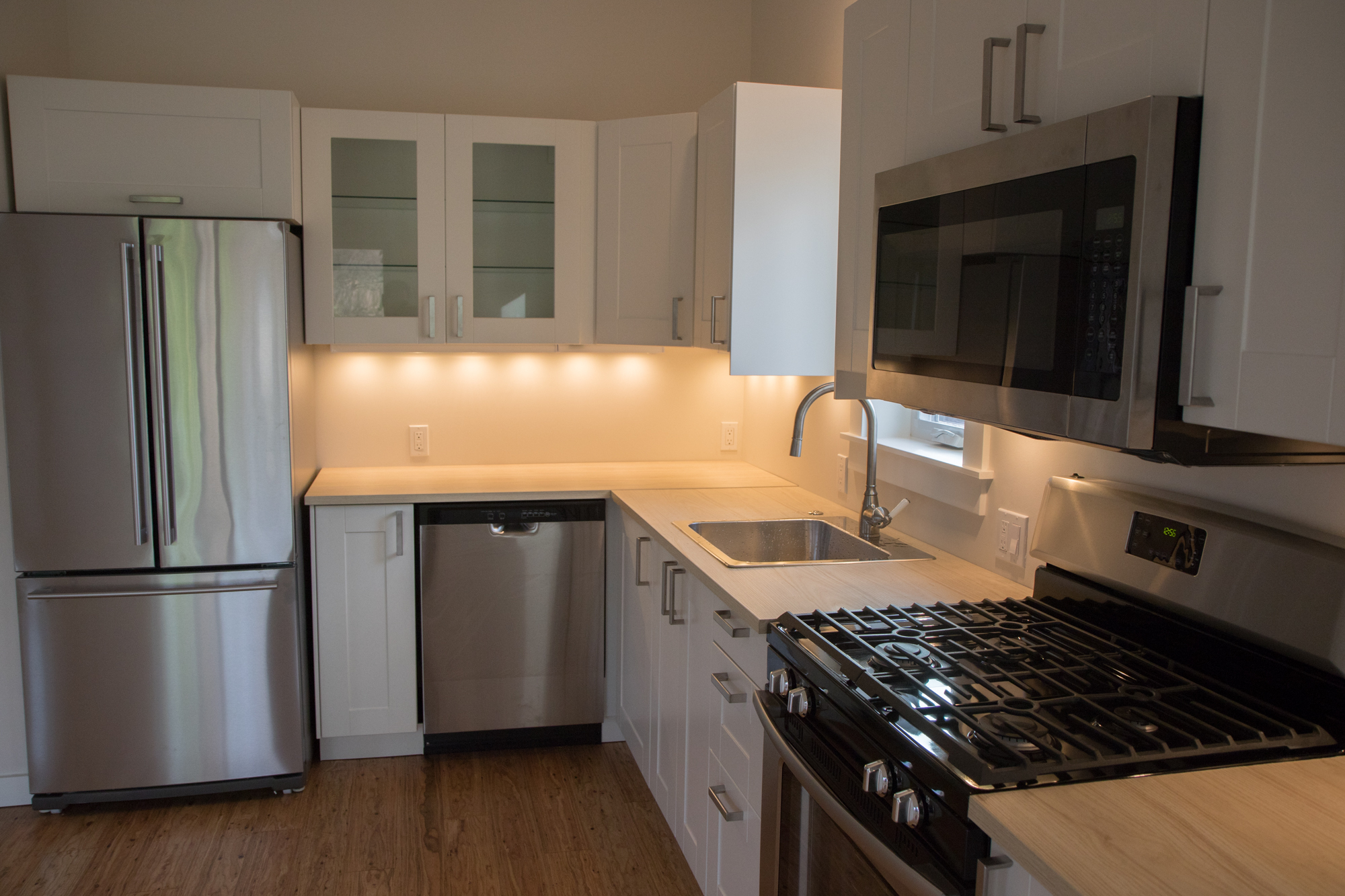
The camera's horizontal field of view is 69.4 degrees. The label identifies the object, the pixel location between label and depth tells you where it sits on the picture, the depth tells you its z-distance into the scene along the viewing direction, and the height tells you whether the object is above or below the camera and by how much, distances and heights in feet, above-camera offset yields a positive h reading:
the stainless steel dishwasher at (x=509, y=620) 10.18 -3.02
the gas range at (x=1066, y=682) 3.84 -1.58
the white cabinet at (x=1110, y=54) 3.76 +1.22
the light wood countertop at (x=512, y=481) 10.03 -1.62
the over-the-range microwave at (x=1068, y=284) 3.76 +0.27
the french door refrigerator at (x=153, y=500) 8.79 -1.60
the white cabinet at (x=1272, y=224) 3.17 +0.43
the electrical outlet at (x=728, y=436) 12.51 -1.26
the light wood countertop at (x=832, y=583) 6.21 -1.66
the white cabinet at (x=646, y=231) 10.21 +1.14
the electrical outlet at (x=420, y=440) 11.67 -1.28
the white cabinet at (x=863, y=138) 6.07 +1.32
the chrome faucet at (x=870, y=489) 7.88 -1.22
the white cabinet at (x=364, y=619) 9.95 -2.96
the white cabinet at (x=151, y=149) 9.09 +1.71
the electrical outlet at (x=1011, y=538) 6.49 -1.32
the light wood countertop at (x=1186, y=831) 3.07 -1.66
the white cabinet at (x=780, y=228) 8.75 +1.01
